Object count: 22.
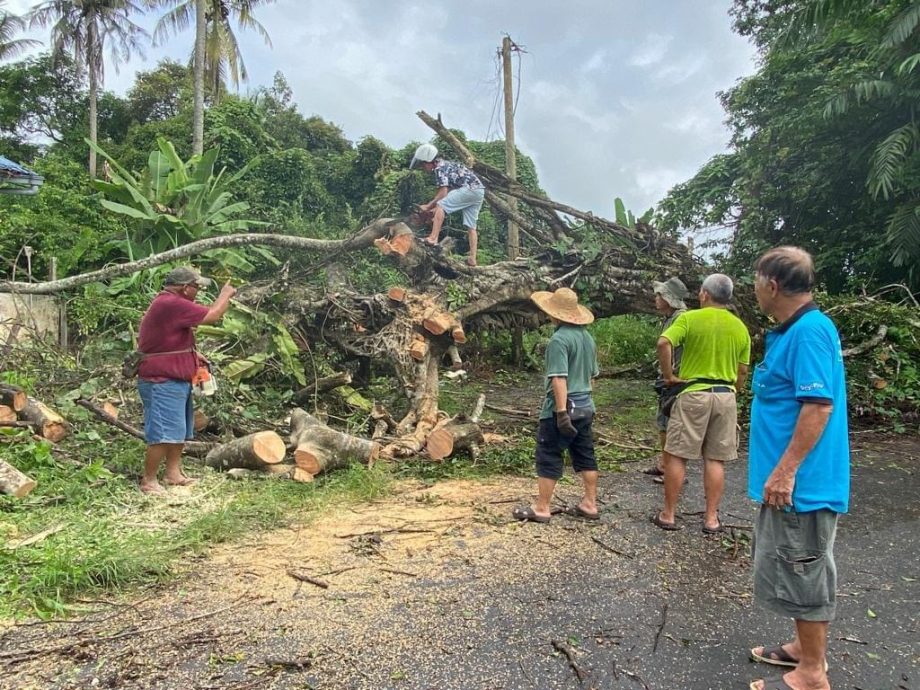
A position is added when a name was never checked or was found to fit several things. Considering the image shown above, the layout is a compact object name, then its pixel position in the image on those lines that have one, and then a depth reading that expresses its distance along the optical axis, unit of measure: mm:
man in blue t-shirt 2125
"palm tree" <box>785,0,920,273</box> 8562
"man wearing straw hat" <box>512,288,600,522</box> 3941
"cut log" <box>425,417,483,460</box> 5398
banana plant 9625
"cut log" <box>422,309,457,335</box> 6531
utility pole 12851
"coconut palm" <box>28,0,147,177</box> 22484
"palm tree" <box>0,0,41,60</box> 24203
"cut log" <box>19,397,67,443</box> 5070
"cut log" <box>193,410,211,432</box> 5715
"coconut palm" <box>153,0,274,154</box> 17094
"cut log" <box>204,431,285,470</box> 4910
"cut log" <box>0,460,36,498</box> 3992
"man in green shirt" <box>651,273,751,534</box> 3855
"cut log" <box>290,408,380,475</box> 4867
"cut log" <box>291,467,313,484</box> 4785
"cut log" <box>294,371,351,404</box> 6512
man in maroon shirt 4473
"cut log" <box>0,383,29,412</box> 5105
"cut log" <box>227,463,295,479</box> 4887
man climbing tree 7262
